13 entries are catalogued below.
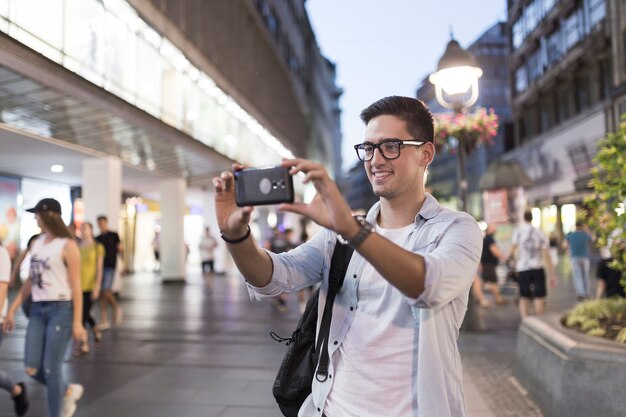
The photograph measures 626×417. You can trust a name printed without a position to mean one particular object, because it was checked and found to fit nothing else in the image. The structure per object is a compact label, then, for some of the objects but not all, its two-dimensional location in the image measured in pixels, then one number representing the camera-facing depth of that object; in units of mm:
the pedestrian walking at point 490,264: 13508
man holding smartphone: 1757
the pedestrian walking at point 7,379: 4973
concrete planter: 4332
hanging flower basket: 11484
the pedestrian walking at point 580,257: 13445
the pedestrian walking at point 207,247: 18969
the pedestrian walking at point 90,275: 8891
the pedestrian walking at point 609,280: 9393
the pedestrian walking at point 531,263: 9977
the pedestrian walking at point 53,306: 4730
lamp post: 9516
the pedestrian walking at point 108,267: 10859
